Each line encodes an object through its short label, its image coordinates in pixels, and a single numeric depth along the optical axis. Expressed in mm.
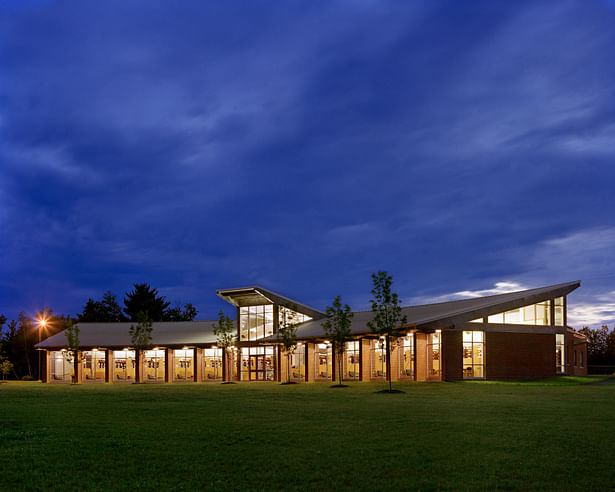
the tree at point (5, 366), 66188
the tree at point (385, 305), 31875
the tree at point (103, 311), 100062
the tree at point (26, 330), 76875
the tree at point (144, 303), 98438
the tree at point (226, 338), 50438
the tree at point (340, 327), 38938
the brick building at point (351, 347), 39719
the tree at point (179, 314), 102688
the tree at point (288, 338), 44638
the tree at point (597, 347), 72656
